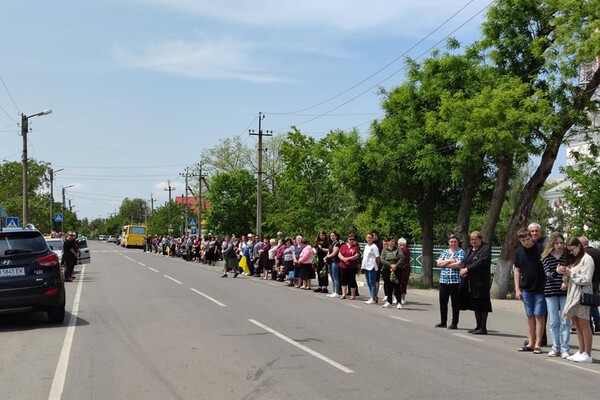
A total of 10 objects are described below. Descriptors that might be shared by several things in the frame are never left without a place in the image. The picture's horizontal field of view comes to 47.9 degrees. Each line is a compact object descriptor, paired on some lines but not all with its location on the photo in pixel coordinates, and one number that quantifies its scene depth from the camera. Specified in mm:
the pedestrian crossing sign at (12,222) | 32938
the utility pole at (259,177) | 39844
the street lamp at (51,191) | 68625
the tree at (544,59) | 18547
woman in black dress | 11297
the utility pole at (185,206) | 74562
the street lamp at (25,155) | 37031
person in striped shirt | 9430
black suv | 11422
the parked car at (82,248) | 28986
